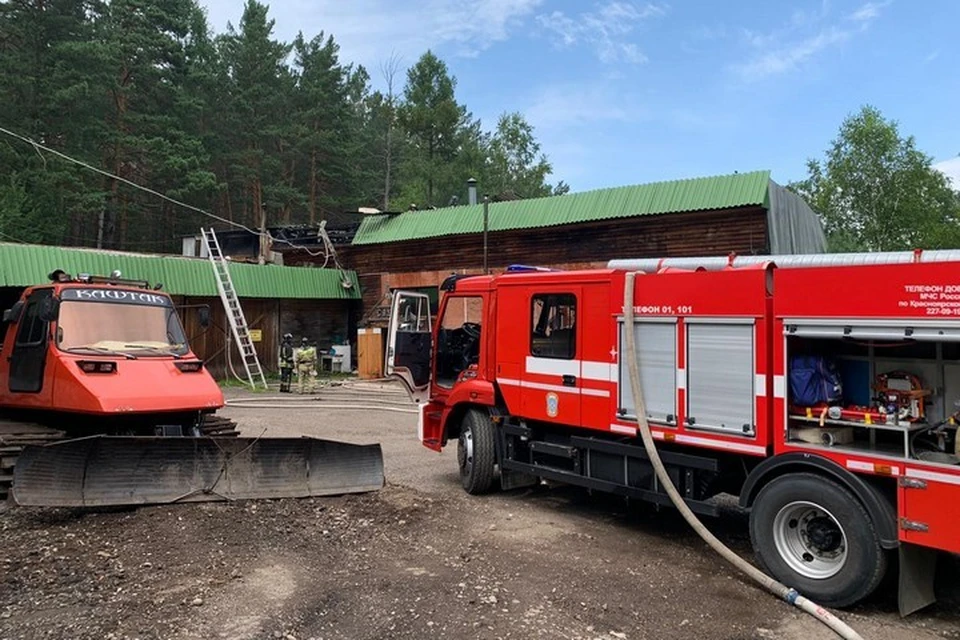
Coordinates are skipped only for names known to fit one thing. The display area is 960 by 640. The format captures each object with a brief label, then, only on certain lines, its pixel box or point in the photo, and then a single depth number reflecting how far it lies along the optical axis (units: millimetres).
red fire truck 4754
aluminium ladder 21281
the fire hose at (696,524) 4695
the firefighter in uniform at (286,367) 19969
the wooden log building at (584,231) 18484
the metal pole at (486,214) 22531
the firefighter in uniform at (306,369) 20219
